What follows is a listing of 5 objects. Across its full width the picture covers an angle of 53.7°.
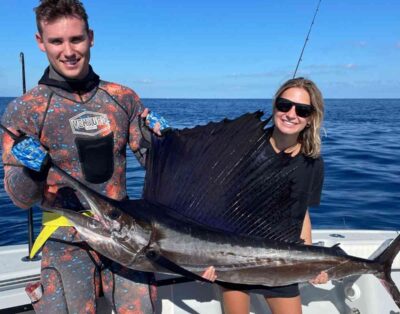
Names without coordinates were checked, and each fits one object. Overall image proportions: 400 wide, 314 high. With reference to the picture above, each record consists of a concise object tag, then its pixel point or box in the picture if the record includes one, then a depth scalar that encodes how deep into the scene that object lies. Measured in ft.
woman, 7.39
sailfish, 6.33
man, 6.50
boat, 8.09
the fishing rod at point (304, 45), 10.72
